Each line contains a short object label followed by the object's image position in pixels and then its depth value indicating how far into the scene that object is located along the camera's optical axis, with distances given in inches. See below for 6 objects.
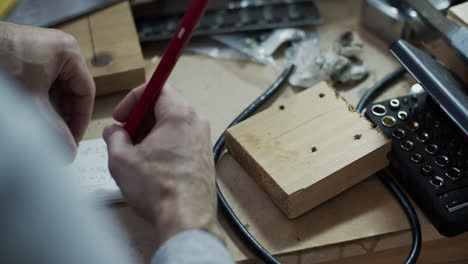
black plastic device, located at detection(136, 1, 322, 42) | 35.1
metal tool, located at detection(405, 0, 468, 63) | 25.1
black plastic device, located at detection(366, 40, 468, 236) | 23.6
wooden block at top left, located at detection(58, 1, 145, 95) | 30.8
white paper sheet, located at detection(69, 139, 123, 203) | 25.9
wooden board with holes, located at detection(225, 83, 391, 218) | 24.2
